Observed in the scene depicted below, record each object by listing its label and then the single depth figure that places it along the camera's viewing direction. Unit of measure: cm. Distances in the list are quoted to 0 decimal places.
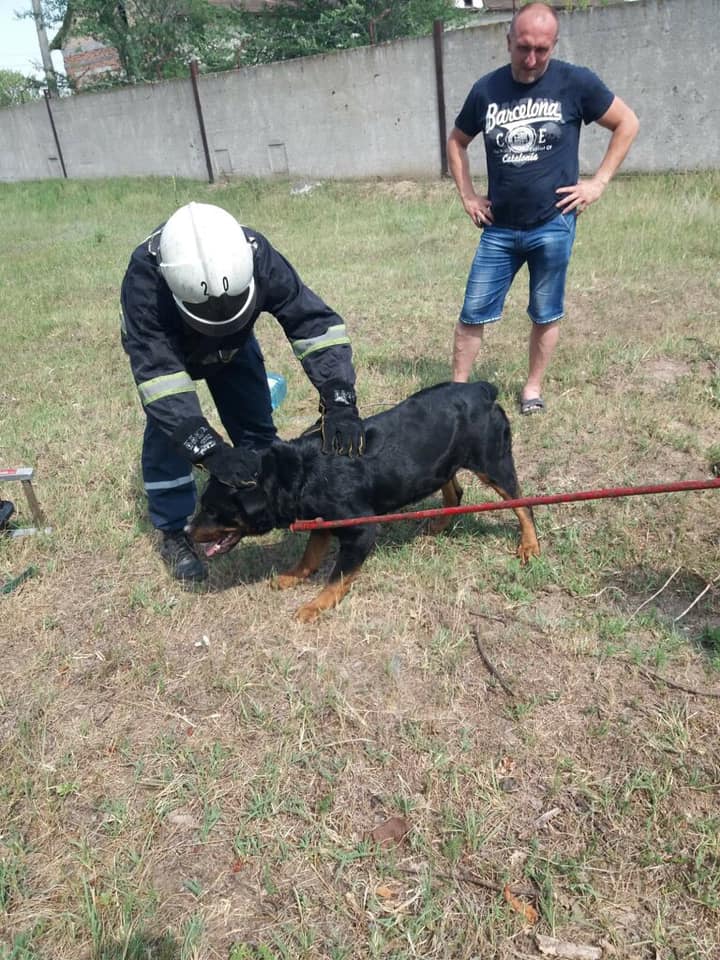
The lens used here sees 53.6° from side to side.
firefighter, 249
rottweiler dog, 286
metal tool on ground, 329
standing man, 376
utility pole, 2556
